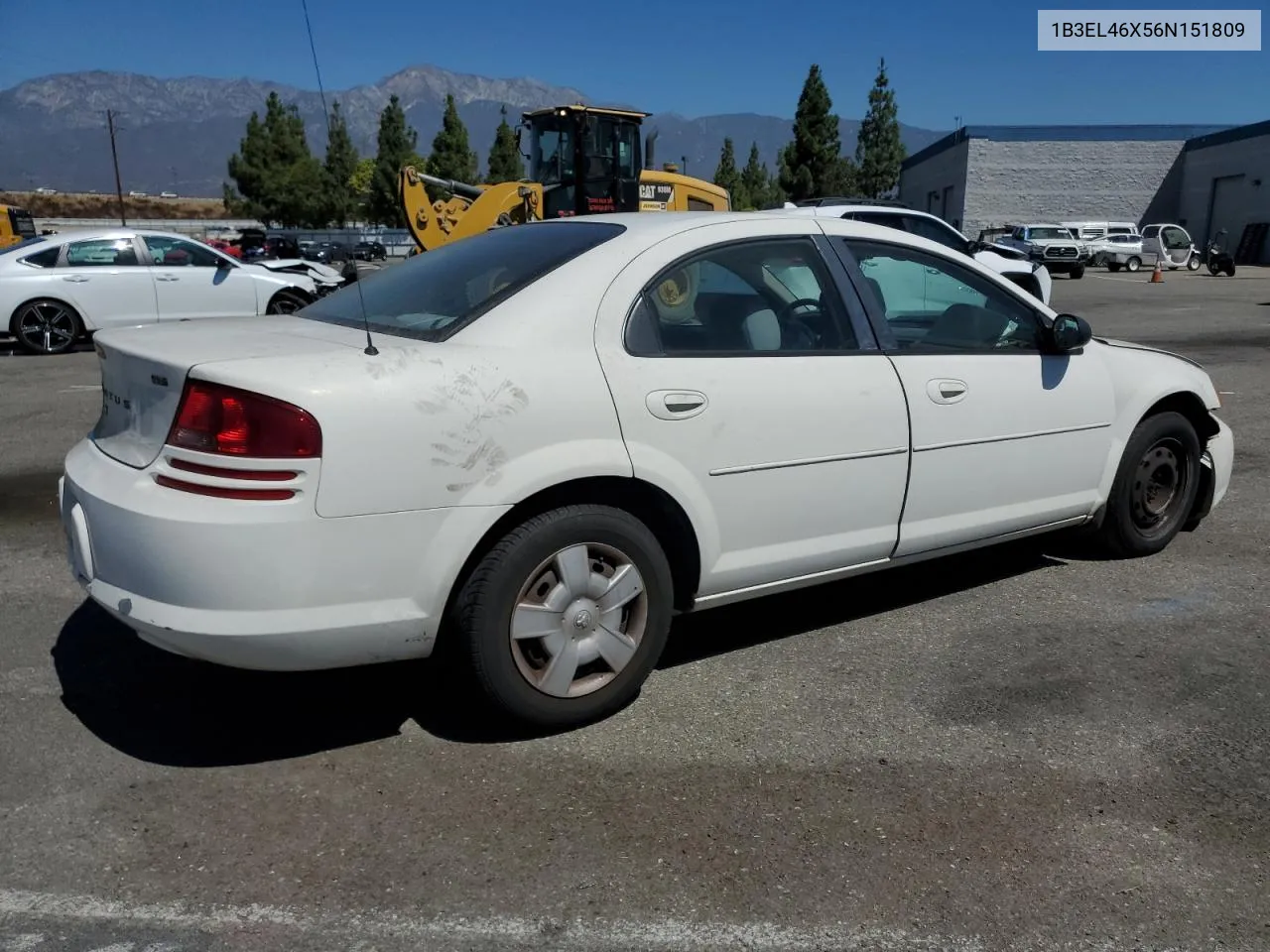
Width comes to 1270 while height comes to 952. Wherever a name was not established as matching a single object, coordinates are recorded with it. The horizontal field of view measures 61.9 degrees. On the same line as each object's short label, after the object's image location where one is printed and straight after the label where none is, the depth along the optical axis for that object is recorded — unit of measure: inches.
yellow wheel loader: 633.6
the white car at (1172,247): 1495.1
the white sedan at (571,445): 109.8
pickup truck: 1331.3
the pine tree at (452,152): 2404.0
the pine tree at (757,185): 3107.8
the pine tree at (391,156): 2532.0
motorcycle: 1326.3
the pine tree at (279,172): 2623.0
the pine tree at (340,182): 2650.1
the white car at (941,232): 444.5
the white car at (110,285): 506.9
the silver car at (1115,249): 1526.8
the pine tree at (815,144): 2213.3
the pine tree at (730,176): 2942.9
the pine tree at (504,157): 2425.0
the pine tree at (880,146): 2824.8
